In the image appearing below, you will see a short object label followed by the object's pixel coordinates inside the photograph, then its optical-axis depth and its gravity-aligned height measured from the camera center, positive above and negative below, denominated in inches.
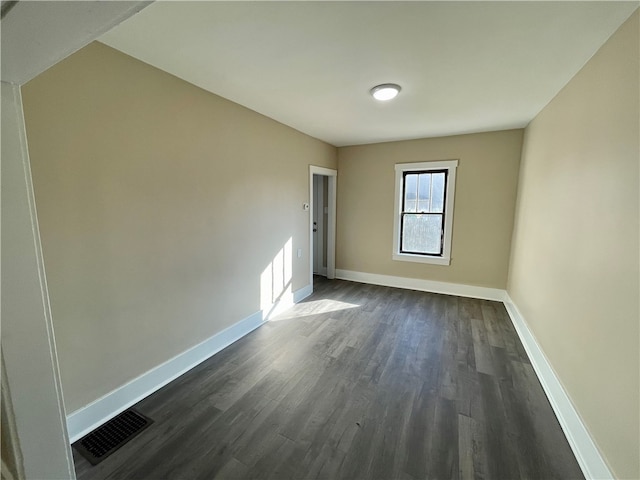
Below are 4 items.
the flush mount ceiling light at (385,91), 92.1 +37.0
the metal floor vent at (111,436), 65.4 -57.7
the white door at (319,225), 207.2 -17.5
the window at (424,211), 170.7 -5.8
